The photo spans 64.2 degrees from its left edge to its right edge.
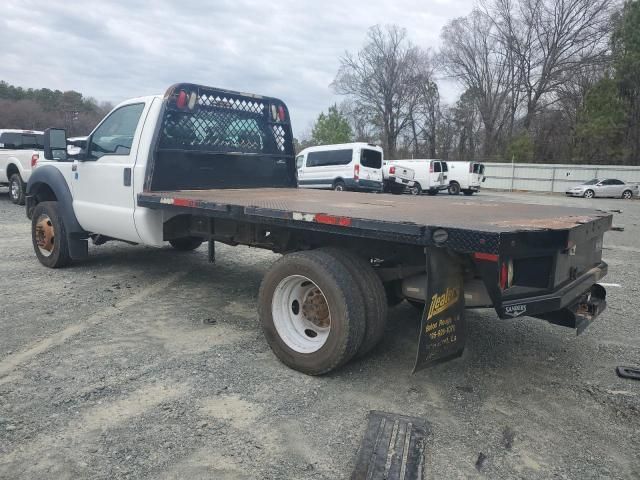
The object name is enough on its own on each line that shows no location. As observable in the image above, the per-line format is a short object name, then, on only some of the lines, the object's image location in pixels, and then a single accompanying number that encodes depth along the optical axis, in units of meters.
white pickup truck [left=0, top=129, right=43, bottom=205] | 13.88
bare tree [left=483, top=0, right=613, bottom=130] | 44.56
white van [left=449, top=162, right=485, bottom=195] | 30.53
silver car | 31.48
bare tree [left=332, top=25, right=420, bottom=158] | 55.75
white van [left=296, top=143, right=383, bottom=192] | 21.20
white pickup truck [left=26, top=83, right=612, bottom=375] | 3.05
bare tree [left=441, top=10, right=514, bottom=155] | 51.25
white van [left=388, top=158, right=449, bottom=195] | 28.31
